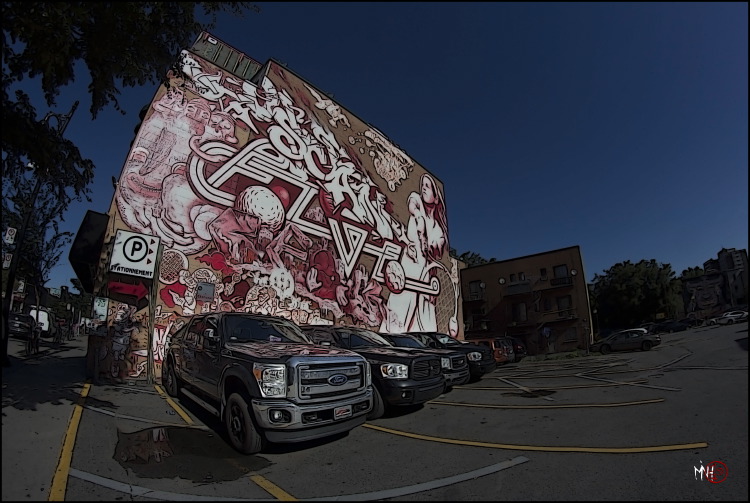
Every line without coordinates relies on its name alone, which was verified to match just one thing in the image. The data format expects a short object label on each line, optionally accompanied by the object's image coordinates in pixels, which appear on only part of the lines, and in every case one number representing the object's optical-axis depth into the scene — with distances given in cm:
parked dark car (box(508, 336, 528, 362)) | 1950
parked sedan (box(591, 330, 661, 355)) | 1829
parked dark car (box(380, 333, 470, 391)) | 883
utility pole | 1015
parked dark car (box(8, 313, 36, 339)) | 1845
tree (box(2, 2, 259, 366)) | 493
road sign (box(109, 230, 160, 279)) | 962
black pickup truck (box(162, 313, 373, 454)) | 476
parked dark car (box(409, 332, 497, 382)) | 1138
